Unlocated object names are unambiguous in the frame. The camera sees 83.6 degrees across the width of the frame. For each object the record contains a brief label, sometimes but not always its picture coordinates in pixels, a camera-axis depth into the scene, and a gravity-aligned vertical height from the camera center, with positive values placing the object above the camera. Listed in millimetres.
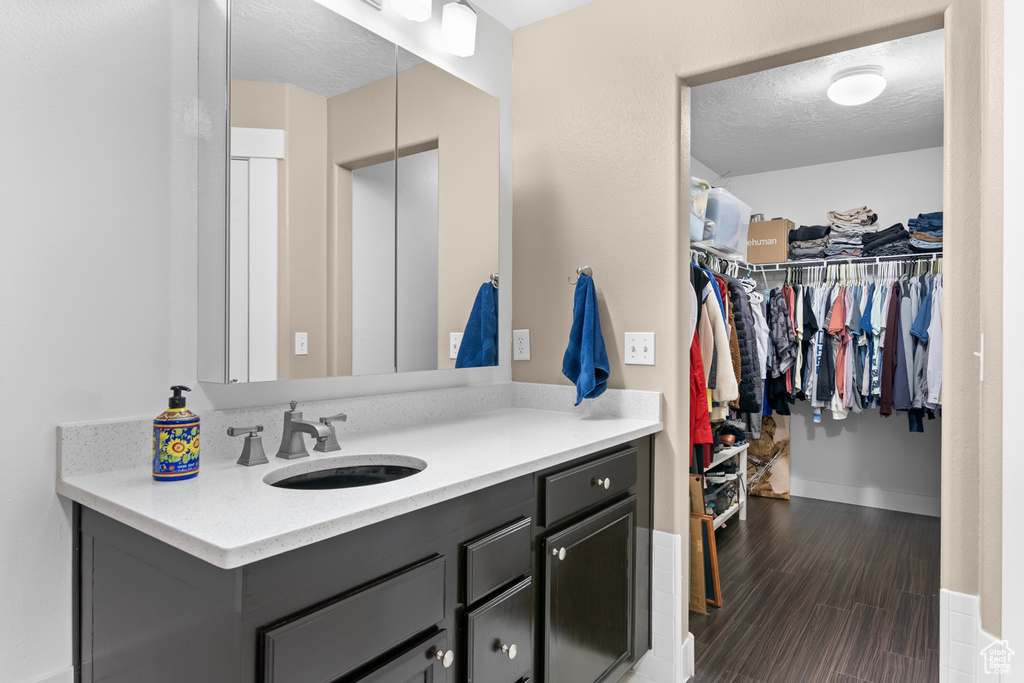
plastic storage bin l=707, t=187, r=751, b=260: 2920 +646
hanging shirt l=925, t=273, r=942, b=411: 3385 -86
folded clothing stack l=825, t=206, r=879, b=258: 3955 +773
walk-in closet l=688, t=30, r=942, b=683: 2492 -151
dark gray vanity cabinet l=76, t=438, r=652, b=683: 896 -495
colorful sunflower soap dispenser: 1159 -217
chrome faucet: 1417 -238
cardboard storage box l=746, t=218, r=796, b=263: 4164 +737
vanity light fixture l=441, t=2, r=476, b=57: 1968 +1086
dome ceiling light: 2791 +1268
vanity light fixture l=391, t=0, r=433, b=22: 1830 +1066
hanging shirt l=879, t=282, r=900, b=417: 3629 -56
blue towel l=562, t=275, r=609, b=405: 2037 -37
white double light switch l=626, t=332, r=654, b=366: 2068 -28
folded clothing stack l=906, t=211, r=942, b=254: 3593 +696
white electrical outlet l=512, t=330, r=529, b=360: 2387 -20
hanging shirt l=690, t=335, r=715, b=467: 2398 -273
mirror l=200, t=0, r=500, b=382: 1384 +382
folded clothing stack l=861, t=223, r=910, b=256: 3764 +664
